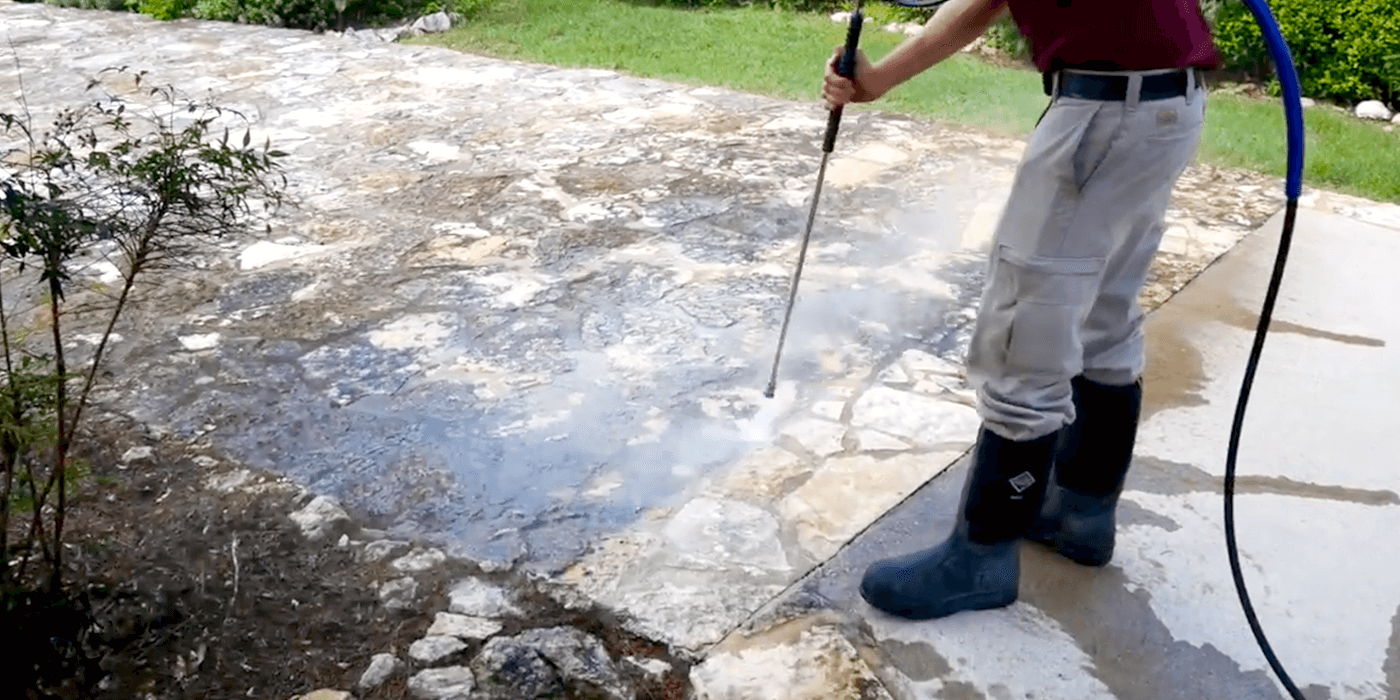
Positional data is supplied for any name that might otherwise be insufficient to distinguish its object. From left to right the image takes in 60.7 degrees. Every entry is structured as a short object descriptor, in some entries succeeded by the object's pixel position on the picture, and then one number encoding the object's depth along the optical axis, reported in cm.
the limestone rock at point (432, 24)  776
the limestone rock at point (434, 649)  205
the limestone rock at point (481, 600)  217
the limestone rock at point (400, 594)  218
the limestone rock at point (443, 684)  197
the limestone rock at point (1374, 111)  637
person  182
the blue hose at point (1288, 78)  181
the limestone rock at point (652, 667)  202
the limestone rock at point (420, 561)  228
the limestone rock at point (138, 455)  260
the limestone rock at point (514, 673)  198
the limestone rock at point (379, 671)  199
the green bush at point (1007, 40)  729
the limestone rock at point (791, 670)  195
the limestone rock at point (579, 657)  200
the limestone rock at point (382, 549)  231
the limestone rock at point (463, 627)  211
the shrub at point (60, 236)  178
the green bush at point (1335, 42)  634
